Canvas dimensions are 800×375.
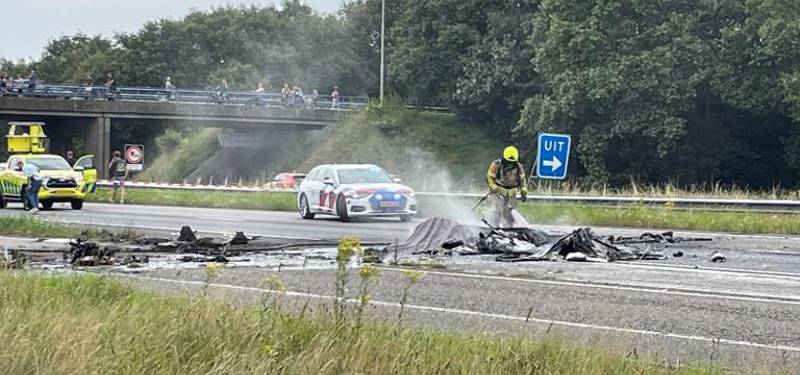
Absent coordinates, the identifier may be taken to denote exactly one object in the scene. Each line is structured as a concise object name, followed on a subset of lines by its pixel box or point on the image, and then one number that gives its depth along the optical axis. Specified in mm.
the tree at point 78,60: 102688
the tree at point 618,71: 58062
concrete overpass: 67250
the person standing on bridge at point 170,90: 73125
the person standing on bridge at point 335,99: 77250
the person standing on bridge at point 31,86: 67500
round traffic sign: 45438
